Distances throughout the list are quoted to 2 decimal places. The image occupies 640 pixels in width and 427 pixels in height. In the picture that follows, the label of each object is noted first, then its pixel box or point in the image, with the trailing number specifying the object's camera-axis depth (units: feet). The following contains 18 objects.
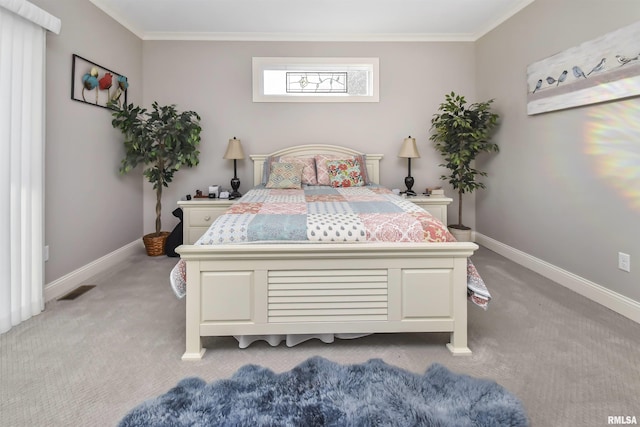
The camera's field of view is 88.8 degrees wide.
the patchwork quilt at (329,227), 5.60
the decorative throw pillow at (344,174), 11.35
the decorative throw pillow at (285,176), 10.92
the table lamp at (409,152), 12.41
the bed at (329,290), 5.45
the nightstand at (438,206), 11.55
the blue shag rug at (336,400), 4.03
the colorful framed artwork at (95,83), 8.94
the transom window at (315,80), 13.00
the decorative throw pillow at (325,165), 11.59
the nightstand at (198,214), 11.21
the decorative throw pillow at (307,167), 11.71
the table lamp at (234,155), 12.24
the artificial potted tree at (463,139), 11.62
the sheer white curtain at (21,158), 6.47
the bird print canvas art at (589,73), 6.93
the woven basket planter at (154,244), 11.72
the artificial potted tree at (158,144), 10.97
